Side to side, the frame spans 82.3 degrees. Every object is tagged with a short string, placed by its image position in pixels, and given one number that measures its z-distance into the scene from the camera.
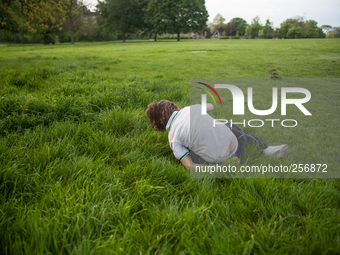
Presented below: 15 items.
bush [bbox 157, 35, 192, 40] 59.06
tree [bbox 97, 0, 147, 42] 43.91
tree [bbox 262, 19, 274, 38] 65.94
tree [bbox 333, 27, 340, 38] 24.96
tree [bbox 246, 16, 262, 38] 69.69
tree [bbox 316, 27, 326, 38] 38.17
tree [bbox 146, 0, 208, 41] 43.22
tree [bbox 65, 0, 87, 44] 33.94
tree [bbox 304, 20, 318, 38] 41.90
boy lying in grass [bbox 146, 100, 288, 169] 2.16
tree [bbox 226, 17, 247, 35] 85.19
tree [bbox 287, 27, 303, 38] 49.62
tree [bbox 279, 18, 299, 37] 57.12
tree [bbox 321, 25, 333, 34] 36.88
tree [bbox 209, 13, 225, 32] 98.69
